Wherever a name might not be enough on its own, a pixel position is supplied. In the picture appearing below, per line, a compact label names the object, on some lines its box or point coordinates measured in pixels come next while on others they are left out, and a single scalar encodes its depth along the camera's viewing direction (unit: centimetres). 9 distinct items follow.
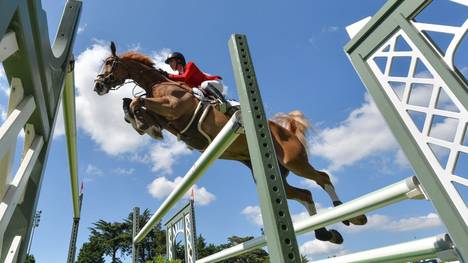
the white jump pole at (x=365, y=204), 83
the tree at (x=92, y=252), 2706
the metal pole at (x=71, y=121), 134
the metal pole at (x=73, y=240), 305
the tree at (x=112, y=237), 2820
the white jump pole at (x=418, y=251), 70
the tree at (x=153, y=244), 2544
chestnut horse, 269
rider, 292
